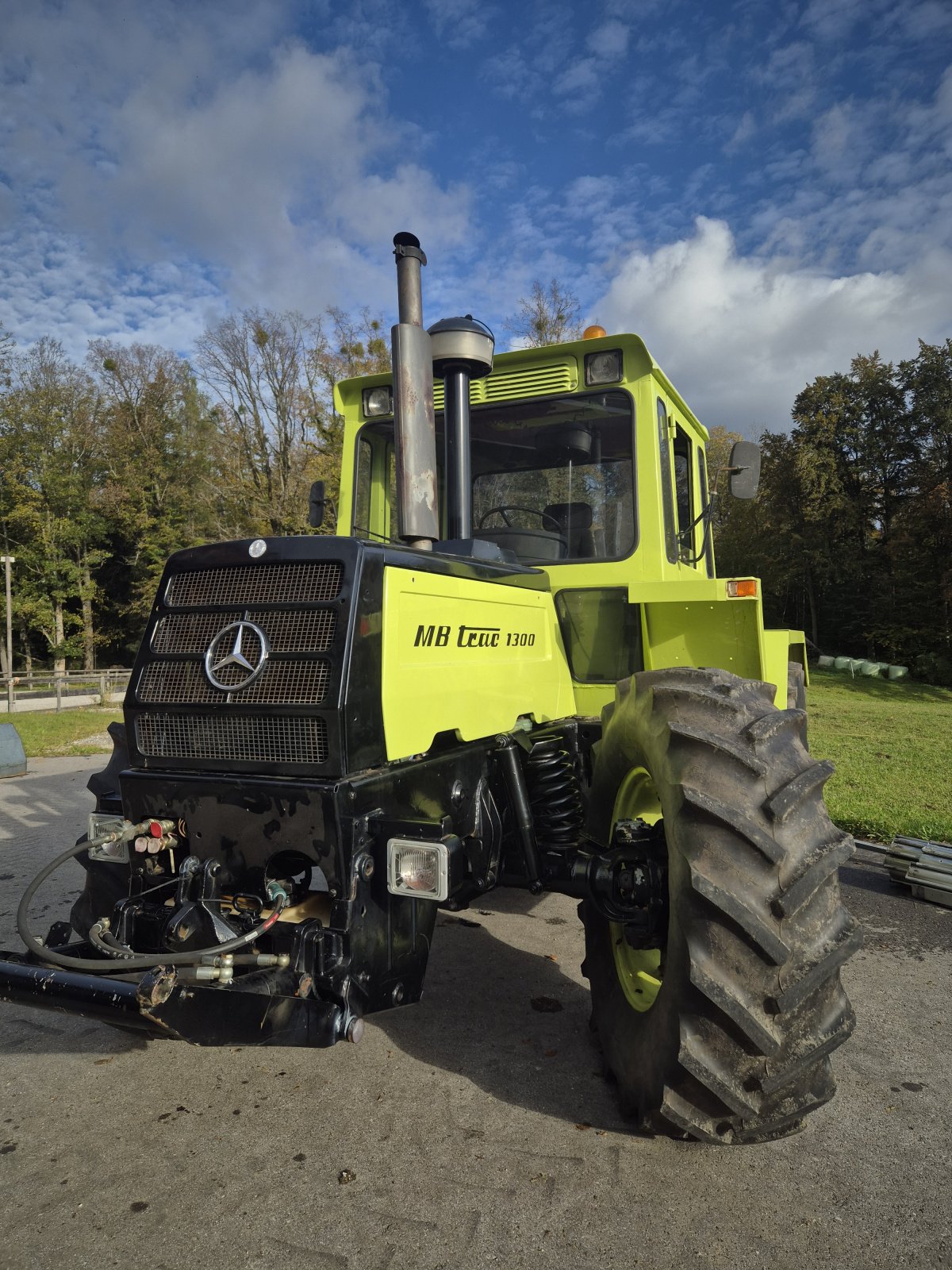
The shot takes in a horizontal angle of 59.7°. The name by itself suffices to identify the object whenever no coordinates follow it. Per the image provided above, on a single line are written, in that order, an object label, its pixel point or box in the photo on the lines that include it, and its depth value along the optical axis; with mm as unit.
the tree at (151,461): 32906
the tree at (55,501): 32250
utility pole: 26536
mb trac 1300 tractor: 2133
